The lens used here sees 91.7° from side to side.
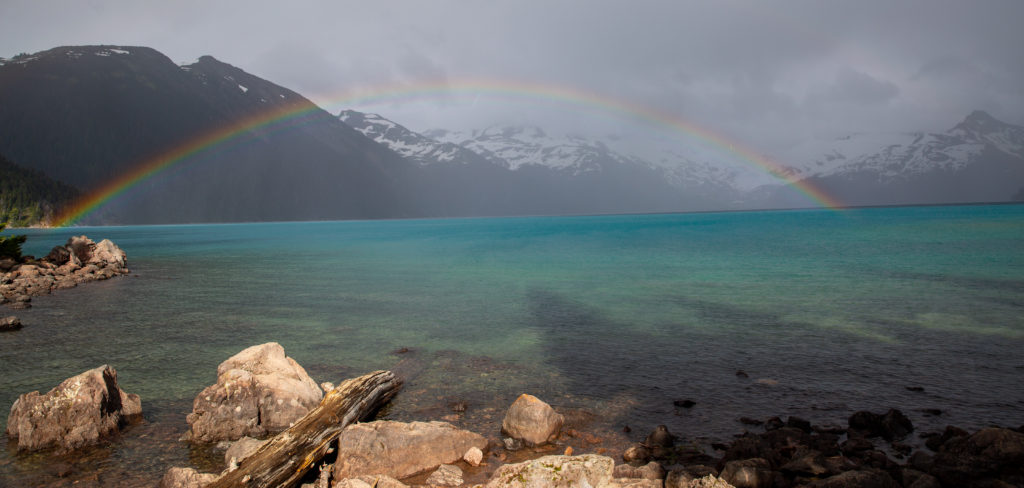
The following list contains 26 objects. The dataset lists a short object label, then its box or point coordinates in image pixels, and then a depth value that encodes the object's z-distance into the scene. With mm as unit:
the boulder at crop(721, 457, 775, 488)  8125
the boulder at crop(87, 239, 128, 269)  47312
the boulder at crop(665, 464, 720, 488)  8095
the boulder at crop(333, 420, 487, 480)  9523
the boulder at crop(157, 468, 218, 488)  8880
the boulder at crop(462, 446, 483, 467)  10211
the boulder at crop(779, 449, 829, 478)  8562
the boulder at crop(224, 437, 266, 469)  9891
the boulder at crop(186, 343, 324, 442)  11531
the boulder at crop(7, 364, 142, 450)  10844
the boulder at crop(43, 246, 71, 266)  45425
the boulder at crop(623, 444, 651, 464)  10266
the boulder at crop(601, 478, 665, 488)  8508
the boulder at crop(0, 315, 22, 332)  22453
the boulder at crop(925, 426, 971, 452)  10320
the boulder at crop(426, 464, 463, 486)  9352
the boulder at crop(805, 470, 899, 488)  7637
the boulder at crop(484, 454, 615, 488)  7508
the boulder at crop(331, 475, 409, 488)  8156
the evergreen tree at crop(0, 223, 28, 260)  42969
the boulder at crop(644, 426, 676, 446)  10828
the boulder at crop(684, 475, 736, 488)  7594
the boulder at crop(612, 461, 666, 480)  9162
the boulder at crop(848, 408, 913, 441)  11000
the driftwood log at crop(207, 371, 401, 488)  8508
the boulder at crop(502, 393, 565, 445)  11156
